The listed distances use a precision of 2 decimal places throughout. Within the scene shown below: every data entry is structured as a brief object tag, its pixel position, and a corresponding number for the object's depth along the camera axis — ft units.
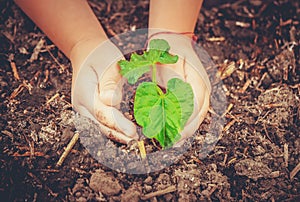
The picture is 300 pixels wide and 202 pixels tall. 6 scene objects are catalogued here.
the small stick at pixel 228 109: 1.77
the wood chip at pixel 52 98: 1.76
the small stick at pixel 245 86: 1.88
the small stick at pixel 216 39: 2.08
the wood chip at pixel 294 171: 1.62
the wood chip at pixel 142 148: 1.57
